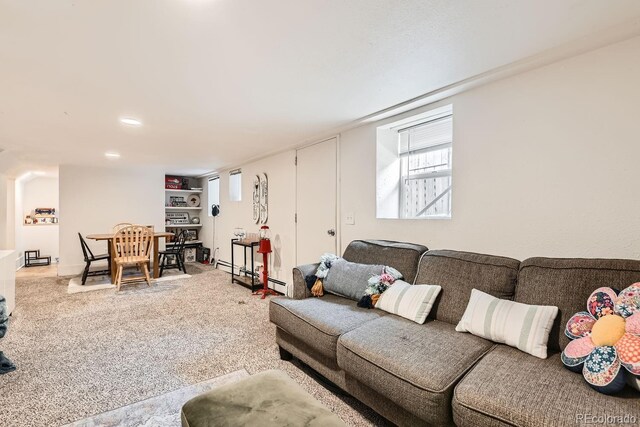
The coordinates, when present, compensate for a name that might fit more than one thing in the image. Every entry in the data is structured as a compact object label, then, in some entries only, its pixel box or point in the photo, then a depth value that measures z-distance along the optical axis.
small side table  4.54
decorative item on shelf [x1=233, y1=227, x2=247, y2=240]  5.26
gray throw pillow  2.35
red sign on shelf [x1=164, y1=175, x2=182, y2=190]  6.99
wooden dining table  5.06
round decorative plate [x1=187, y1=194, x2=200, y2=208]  7.47
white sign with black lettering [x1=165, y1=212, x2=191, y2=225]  7.11
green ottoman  1.13
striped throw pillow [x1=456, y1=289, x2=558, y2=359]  1.50
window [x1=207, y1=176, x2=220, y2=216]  6.99
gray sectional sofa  1.12
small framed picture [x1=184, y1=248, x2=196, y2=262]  6.98
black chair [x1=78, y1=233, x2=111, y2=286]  4.86
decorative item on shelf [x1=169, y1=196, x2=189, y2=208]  7.15
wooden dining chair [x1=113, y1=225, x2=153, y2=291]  4.61
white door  3.52
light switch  3.23
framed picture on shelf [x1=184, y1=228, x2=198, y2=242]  7.26
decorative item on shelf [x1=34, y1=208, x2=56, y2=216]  6.93
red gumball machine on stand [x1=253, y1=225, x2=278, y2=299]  4.25
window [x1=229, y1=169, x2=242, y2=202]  5.83
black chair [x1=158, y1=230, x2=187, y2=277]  5.71
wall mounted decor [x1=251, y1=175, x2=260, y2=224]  5.06
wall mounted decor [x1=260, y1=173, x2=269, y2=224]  4.82
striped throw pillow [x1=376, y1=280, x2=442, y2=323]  1.95
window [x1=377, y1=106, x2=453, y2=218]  2.64
